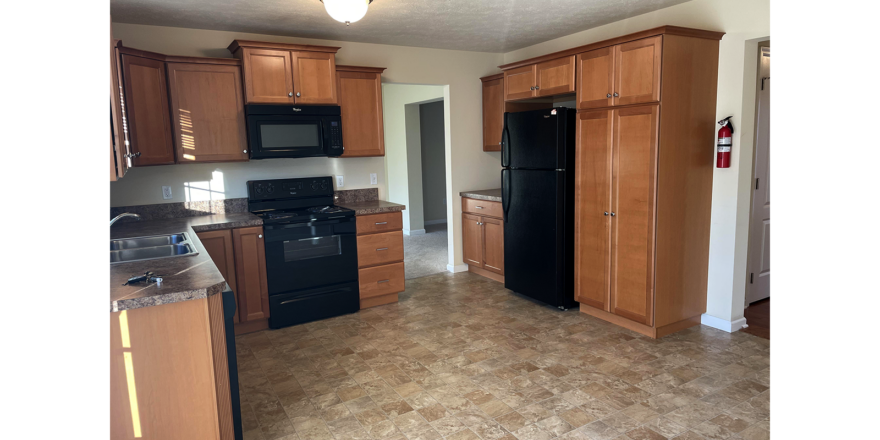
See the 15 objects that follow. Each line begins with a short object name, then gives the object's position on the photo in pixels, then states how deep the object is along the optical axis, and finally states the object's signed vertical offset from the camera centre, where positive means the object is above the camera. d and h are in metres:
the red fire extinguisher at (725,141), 3.32 +0.08
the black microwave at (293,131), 3.86 +0.27
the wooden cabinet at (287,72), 3.80 +0.72
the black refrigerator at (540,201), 3.88 -0.34
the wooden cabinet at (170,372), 1.83 -0.75
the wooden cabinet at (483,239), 4.88 -0.77
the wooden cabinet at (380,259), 4.21 -0.79
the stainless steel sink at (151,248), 2.79 -0.44
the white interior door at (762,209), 3.73 -0.43
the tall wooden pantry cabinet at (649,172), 3.23 -0.11
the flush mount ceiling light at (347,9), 2.80 +0.86
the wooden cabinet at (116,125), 2.04 +0.20
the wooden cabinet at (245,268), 3.62 -0.73
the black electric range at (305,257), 3.82 -0.70
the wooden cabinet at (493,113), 5.10 +0.48
